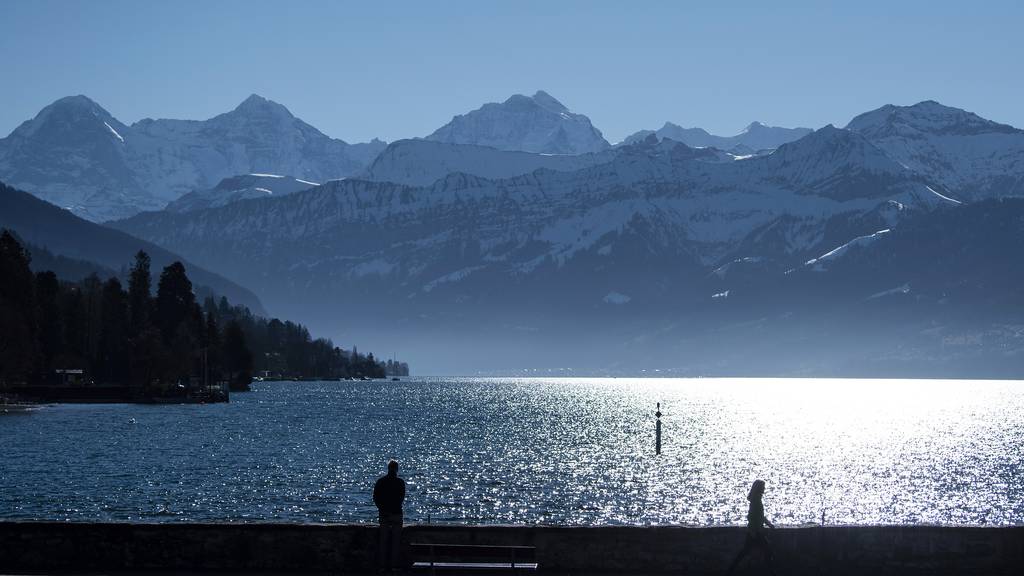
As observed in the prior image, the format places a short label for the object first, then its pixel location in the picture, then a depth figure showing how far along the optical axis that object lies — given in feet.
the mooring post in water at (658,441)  486.26
